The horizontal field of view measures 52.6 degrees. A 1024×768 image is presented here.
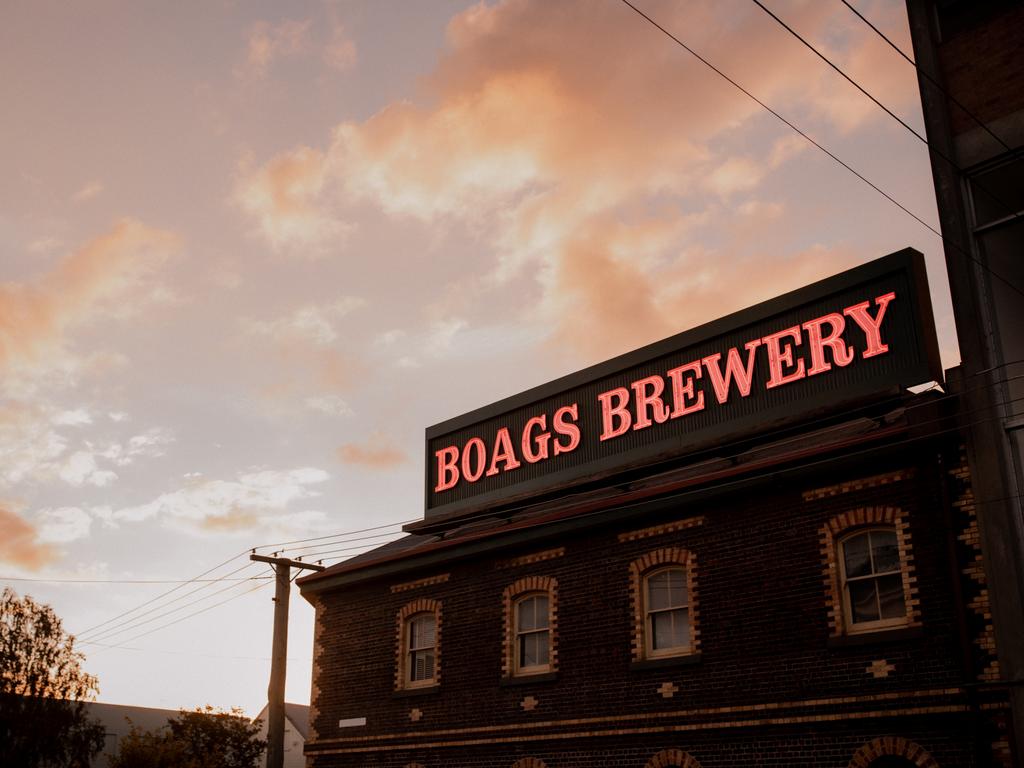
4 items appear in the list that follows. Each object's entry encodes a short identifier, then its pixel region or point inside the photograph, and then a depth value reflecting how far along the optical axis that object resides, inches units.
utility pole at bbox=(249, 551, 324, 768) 926.4
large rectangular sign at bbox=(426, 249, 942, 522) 754.2
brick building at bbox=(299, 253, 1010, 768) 655.1
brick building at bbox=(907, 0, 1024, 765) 607.2
